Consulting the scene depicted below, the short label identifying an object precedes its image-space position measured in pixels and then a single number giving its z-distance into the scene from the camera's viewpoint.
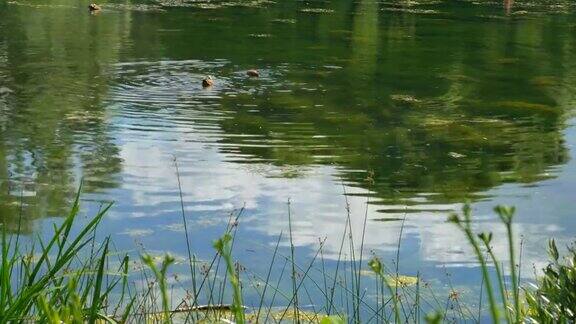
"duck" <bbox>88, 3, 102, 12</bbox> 19.41
